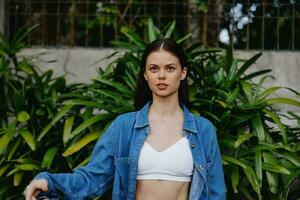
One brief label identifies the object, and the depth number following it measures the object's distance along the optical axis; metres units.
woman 2.66
